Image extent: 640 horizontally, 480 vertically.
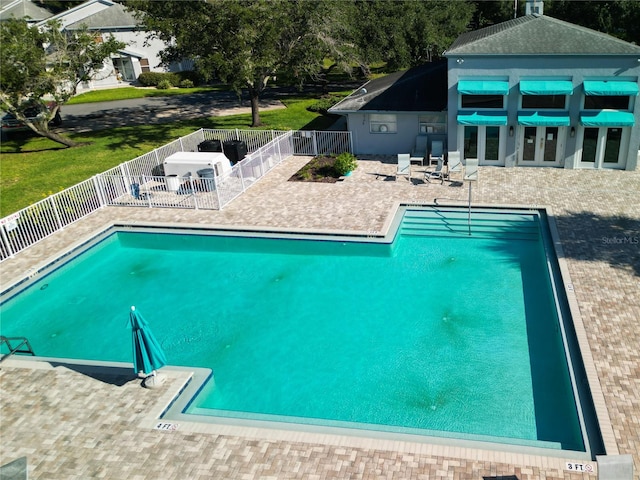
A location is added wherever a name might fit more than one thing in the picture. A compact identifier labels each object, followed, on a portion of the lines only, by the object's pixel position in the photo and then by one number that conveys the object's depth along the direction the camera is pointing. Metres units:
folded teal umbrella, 11.73
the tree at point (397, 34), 45.16
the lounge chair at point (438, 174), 24.42
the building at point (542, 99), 22.97
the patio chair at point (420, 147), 27.11
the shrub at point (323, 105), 40.12
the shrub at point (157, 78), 56.53
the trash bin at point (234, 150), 28.53
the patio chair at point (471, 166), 21.80
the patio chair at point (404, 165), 24.69
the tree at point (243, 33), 29.67
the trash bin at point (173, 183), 24.83
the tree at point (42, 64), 29.09
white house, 58.34
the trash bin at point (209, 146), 29.10
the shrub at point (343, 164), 25.41
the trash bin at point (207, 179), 24.30
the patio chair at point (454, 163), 24.52
